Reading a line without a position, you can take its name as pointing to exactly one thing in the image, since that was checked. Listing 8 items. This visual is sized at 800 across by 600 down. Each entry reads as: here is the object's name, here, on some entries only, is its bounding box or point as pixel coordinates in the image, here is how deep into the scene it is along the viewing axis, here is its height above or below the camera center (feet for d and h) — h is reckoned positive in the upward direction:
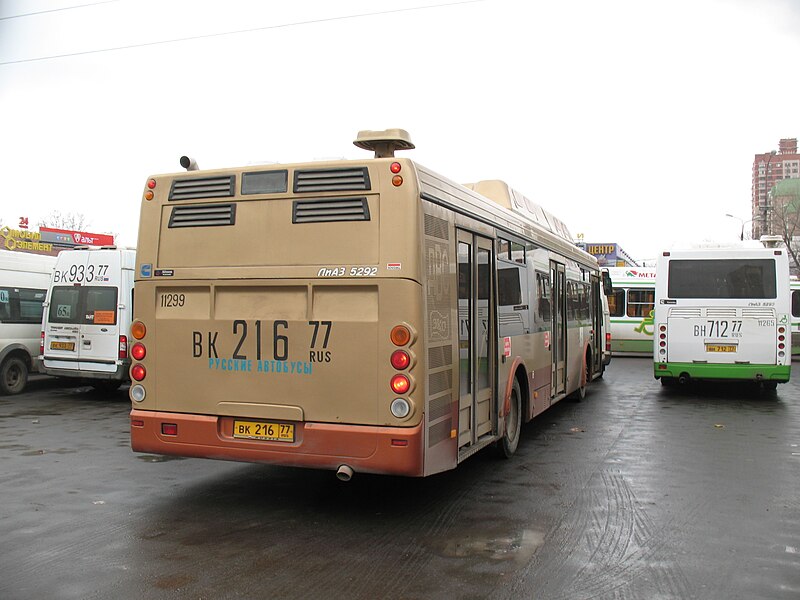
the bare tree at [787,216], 165.68 +23.49
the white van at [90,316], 46.80 +0.19
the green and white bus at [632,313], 88.79 +0.63
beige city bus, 19.30 +0.05
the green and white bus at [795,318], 82.58 +0.02
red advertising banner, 161.17 +17.83
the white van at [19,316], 49.60 +0.21
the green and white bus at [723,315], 48.44 +0.20
